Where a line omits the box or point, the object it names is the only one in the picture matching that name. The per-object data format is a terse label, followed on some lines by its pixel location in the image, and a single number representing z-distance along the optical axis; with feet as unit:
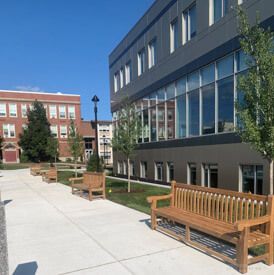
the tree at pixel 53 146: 99.14
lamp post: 53.98
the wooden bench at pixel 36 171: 82.07
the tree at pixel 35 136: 173.47
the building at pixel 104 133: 213.25
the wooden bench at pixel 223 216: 13.87
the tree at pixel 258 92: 17.11
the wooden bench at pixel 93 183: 35.78
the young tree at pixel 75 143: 67.92
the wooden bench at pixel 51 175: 59.72
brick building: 185.37
